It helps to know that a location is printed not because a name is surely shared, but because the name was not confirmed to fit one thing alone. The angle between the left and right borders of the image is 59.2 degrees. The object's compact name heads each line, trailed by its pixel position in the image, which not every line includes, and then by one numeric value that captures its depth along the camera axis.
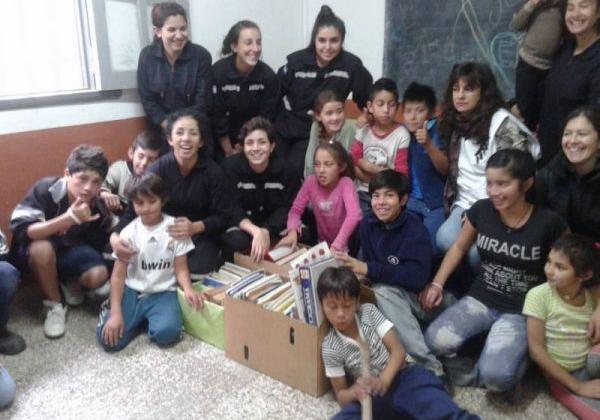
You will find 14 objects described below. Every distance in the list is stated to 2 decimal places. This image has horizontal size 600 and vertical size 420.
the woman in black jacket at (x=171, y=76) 2.77
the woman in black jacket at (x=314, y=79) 2.76
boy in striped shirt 1.53
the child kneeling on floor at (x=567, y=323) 1.64
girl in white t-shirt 2.15
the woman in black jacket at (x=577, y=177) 1.79
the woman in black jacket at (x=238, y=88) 2.88
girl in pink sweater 2.32
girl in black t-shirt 1.75
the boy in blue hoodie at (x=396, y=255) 1.91
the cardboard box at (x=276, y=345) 1.71
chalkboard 2.97
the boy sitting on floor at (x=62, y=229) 2.15
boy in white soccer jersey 2.05
